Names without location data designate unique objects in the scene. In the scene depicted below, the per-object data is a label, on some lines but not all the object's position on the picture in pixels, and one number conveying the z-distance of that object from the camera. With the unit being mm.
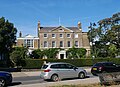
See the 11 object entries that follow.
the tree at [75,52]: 36895
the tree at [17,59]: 23873
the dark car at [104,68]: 14378
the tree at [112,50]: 35322
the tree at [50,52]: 36295
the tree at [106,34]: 36004
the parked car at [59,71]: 12025
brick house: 39020
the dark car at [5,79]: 10121
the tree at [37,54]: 36263
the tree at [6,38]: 25721
